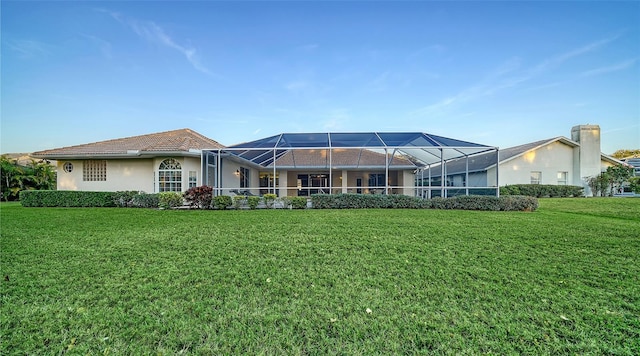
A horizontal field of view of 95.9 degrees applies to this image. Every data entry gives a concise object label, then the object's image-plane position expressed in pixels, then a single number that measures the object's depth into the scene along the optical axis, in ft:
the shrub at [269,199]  40.63
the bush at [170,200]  40.98
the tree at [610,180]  69.62
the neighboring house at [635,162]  89.61
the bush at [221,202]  39.96
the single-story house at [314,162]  45.80
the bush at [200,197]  39.55
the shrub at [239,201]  40.70
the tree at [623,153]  153.71
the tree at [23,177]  68.80
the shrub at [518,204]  38.34
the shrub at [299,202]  40.55
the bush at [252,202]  40.06
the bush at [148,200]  43.78
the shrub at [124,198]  45.14
